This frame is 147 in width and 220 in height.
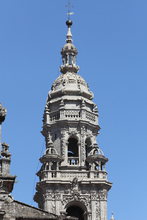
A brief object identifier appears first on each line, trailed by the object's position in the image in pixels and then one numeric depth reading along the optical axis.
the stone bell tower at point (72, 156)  82.50
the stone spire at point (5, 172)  41.38
